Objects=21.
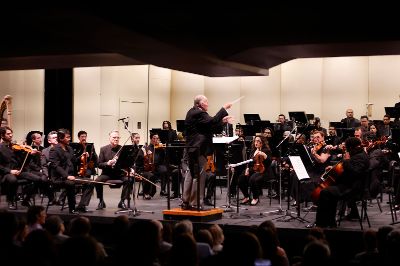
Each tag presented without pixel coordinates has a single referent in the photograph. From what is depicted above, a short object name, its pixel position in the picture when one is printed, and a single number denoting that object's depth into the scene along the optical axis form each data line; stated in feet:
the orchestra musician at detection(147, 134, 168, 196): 41.68
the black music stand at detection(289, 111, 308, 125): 47.70
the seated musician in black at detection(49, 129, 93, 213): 32.07
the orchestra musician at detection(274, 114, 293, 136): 48.75
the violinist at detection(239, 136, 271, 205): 35.68
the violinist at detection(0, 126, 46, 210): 33.30
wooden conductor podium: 28.04
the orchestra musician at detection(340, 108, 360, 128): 48.54
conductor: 28.71
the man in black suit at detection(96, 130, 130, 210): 33.37
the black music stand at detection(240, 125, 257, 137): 42.56
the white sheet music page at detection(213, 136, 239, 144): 29.68
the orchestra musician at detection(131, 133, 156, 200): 39.78
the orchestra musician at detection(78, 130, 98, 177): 37.70
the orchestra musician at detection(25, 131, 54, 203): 33.83
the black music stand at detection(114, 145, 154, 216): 31.83
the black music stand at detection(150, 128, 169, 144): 42.77
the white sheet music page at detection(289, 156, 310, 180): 27.71
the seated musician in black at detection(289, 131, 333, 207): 30.63
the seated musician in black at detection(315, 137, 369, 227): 26.48
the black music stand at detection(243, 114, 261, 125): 51.47
